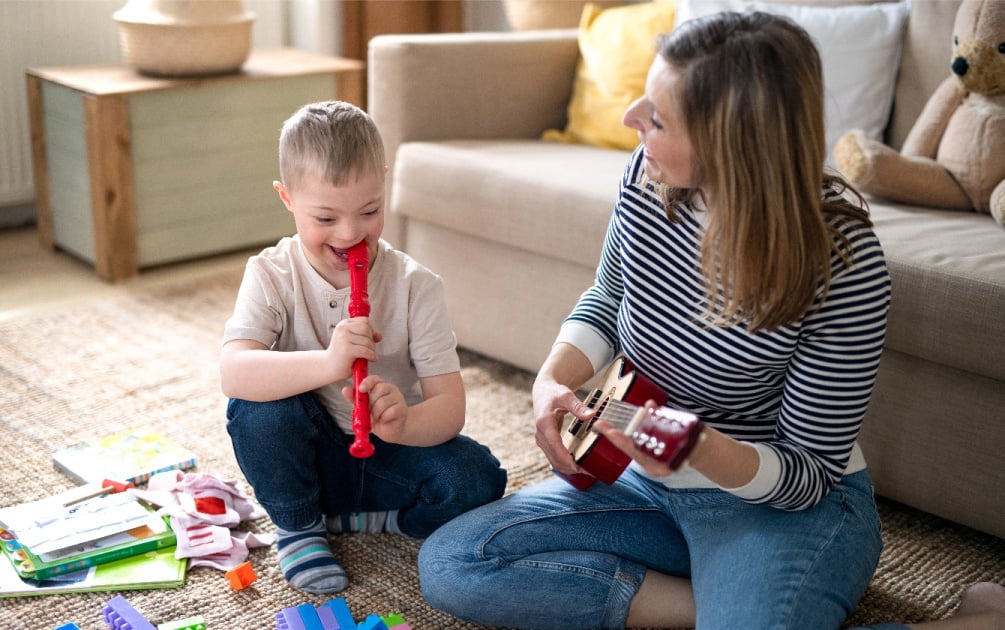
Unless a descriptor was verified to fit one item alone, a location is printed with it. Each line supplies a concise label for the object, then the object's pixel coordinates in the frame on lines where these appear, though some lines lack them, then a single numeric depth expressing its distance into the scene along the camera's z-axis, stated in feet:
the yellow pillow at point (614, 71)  7.48
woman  3.49
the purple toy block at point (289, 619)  4.21
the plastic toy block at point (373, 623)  4.09
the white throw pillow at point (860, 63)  6.70
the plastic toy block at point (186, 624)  4.20
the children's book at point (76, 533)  4.57
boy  4.25
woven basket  8.51
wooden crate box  8.30
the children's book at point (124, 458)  5.35
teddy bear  5.82
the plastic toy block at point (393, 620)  4.26
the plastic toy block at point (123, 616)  4.18
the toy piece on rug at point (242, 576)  4.56
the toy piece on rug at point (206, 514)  4.77
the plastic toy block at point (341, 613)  4.23
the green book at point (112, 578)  4.49
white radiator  9.11
